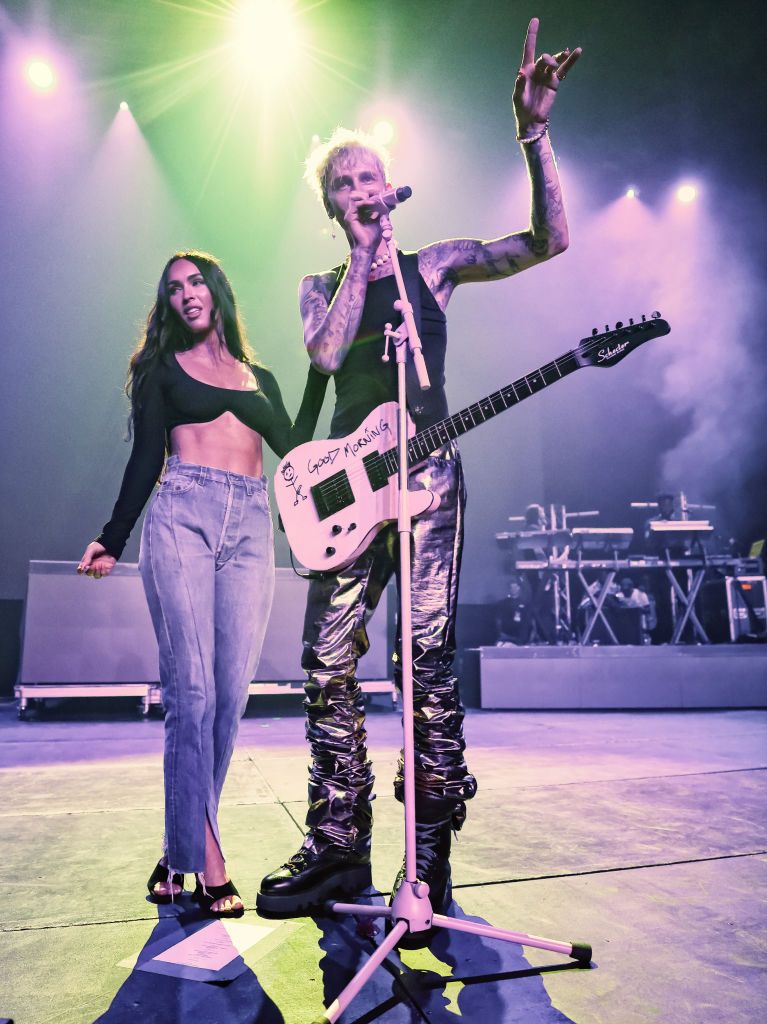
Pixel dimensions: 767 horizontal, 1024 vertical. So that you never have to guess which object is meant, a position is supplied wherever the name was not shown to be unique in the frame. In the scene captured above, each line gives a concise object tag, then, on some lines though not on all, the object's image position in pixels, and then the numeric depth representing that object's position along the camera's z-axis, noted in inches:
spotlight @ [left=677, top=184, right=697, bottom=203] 387.8
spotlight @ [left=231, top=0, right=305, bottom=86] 299.4
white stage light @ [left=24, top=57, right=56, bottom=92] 294.8
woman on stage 70.9
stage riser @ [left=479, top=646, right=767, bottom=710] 261.4
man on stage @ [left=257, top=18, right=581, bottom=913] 69.2
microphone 61.5
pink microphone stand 54.9
